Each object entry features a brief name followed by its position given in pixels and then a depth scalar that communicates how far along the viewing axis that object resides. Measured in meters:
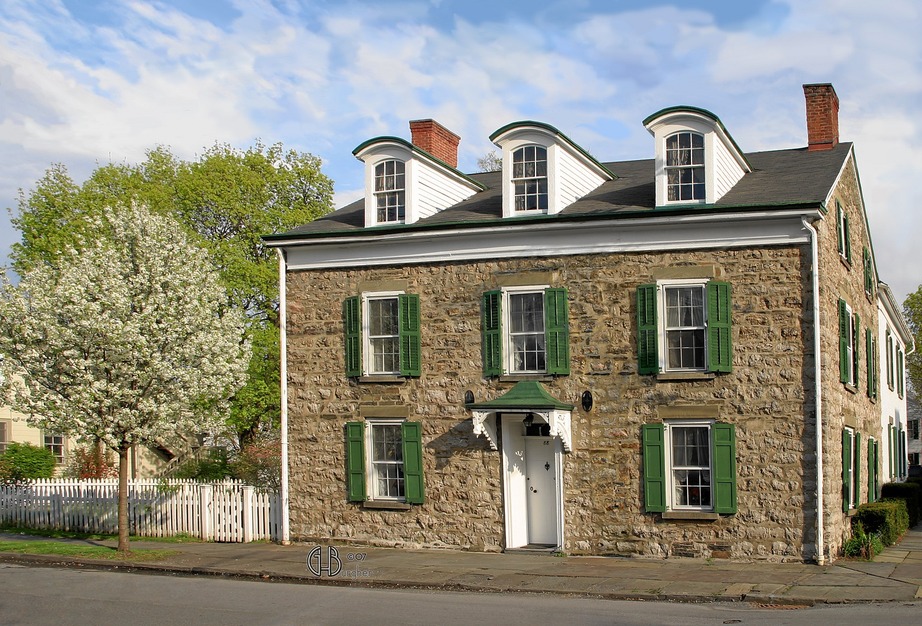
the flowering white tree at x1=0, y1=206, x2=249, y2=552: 20.45
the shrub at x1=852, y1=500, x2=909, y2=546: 20.89
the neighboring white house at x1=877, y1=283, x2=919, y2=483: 29.77
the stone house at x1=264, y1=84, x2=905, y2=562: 18.95
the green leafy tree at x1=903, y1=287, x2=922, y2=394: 61.88
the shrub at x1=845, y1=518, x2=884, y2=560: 19.25
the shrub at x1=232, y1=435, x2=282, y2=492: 25.05
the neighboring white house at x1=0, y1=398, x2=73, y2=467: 38.81
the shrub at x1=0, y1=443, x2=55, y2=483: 34.97
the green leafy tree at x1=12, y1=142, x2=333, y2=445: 37.31
